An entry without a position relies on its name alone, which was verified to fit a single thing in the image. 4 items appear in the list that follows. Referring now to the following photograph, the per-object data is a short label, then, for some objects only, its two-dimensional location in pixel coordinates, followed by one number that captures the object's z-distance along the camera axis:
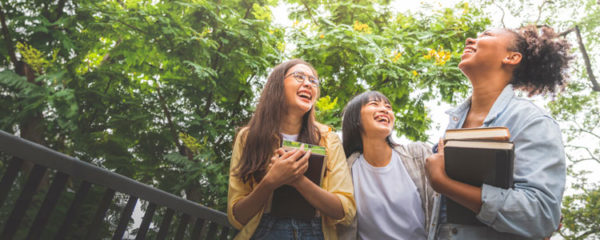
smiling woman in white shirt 1.83
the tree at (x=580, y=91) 11.11
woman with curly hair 1.21
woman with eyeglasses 1.59
